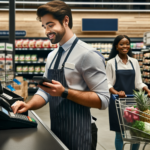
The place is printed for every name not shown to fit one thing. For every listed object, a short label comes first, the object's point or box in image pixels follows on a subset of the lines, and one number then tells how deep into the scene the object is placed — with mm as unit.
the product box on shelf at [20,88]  6185
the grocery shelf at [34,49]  9852
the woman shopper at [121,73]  2867
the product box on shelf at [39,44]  9859
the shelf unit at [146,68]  9680
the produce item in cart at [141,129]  1777
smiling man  1429
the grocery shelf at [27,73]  9935
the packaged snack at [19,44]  9836
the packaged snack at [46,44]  9859
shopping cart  1804
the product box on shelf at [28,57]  9914
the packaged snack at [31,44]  9858
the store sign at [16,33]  9900
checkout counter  1172
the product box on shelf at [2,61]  4264
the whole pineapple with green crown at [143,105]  1847
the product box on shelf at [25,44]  9867
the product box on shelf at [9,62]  4367
